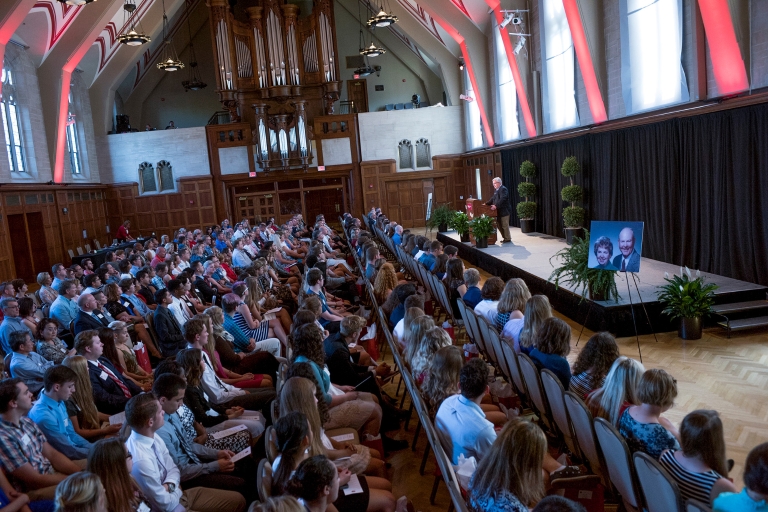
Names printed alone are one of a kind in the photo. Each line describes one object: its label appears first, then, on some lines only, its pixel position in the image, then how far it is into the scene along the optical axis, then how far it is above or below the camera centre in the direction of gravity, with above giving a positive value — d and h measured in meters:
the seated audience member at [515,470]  2.30 -1.15
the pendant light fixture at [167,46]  20.63 +6.25
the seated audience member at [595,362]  3.58 -1.17
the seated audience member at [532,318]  4.31 -1.03
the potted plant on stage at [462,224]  13.48 -0.89
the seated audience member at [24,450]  2.96 -1.17
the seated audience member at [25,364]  4.40 -1.04
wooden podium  12.83 -0.63
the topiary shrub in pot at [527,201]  14.20 -0.52
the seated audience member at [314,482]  2.26 -1.11
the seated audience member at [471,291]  6.03 -1.11
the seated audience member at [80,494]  2.14 -1.01
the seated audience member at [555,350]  3.84 -1.15
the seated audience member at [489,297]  5.43 -1.08
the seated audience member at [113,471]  2.49 -1.08
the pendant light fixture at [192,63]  22.12 +5.70
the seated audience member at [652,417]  2.85 -1.24
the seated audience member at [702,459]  2.41 -1.25
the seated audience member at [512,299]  4.98 -1.01
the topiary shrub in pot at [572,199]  11.63 -0.46
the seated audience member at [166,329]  5.67 -1.13
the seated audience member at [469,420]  3.00 -1.23
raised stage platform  6.61 -1.53
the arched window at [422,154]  20.86 +1.29
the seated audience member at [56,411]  3.38 -1.09
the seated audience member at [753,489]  2.10 -1.20
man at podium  12.85 -0.55
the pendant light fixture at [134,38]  11.82 +3.66
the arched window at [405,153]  20.83 +1.37
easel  6.30 -1.59
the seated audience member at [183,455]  3.21 -1.38
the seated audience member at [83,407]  3.70 -1.20
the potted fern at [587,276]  6.68 -1.18
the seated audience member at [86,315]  5.78 -0.94
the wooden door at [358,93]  23.14 +4.08
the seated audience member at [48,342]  5.00 -1.03
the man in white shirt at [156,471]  2.84 -1.29
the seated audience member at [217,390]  4.31 -1.37
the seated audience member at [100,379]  4.14 -1.18
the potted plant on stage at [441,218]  16.81 -0.87
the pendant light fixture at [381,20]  14.15 +4.25
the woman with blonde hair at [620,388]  3.09 -1.16
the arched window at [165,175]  20.28 +1.36
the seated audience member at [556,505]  1.85 -1.05
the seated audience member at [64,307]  6.69 -0.97
